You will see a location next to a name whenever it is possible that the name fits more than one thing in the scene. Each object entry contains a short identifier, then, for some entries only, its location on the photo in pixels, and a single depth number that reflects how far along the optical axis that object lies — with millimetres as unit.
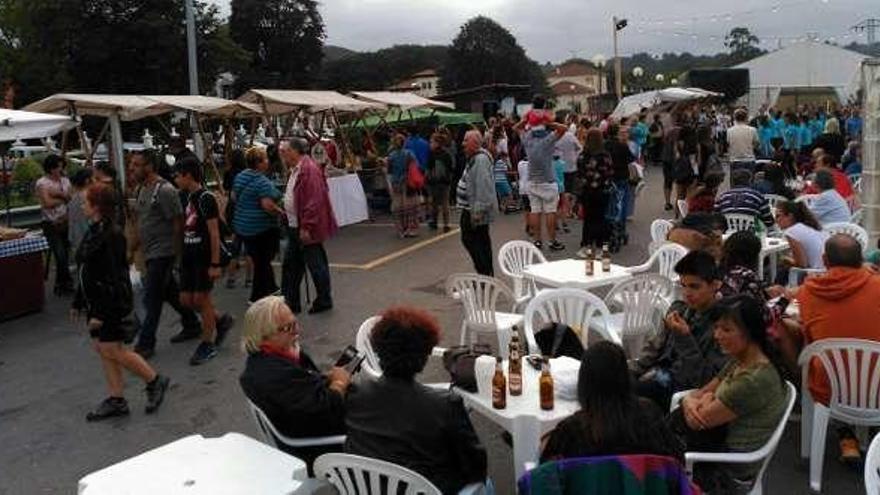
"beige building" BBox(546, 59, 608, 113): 122775
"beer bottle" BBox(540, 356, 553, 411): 3713
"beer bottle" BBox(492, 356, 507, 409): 3738
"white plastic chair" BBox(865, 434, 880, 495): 2730
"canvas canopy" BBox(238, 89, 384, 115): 13617
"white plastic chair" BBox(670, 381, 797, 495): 3338
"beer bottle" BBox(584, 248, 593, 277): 6606
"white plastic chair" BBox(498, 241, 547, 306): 6938
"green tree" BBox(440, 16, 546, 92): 85000
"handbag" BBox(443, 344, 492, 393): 3928
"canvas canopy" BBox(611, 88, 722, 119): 20109
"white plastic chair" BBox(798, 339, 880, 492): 4027
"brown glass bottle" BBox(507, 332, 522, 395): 3902
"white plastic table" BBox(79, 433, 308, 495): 3051
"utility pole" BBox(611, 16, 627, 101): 31103
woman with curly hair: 3105
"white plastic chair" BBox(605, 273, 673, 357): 5516
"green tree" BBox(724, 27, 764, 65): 92312
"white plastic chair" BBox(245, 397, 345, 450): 3712
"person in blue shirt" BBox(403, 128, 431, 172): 14391
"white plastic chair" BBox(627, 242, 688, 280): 6535
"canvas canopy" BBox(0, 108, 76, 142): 8461
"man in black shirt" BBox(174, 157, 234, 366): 6453
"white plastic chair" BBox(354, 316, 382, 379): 4477
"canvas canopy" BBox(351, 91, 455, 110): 17562
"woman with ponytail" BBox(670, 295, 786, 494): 3367
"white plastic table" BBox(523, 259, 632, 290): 6332
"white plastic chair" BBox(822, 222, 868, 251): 7152
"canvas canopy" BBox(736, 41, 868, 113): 42469
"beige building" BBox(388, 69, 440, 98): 95225
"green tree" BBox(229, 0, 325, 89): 64750
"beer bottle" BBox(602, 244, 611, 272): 6738
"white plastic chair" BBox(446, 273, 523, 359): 5785
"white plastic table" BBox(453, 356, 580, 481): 3607
